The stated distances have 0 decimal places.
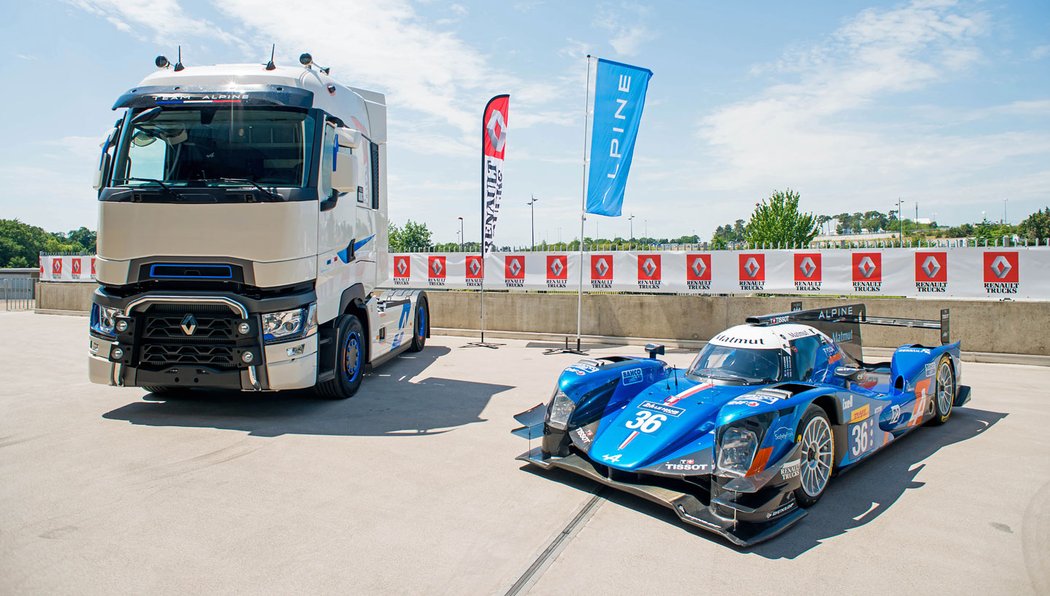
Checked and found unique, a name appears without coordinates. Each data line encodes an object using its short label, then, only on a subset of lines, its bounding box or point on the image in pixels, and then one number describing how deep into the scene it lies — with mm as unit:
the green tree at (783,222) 45094
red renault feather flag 14383
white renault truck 6711
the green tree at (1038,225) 75750
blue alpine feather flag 13125
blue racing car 4277
